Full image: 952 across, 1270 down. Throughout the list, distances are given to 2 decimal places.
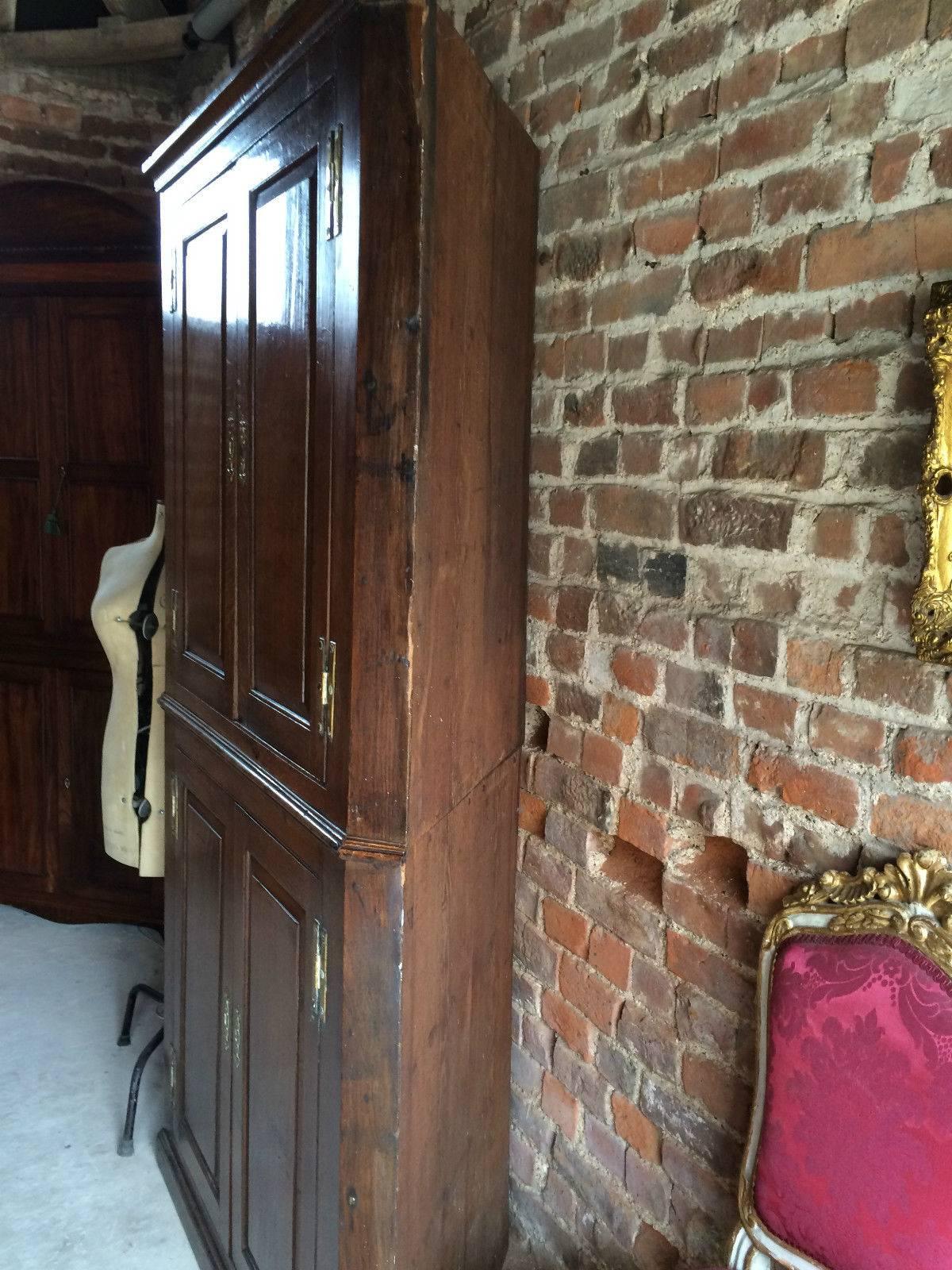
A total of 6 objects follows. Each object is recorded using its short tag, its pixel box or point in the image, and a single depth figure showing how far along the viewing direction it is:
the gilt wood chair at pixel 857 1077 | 1.06
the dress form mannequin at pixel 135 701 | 2.25
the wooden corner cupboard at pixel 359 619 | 1.23
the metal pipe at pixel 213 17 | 2.68
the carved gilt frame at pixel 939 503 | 1.00
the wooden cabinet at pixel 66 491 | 2.97
